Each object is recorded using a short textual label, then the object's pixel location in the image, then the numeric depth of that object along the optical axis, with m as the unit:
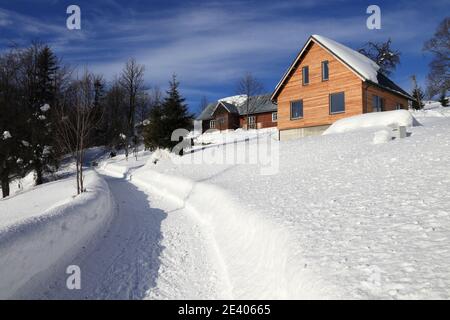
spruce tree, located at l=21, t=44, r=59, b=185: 26.59
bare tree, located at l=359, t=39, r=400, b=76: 48.41
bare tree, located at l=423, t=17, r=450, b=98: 37.56
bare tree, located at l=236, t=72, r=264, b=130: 52.17
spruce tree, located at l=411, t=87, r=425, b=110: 42.67
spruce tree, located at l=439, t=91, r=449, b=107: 42.72
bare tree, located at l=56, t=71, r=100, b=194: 14.03
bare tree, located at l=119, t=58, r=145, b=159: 56.44
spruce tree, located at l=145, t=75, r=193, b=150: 29.17
